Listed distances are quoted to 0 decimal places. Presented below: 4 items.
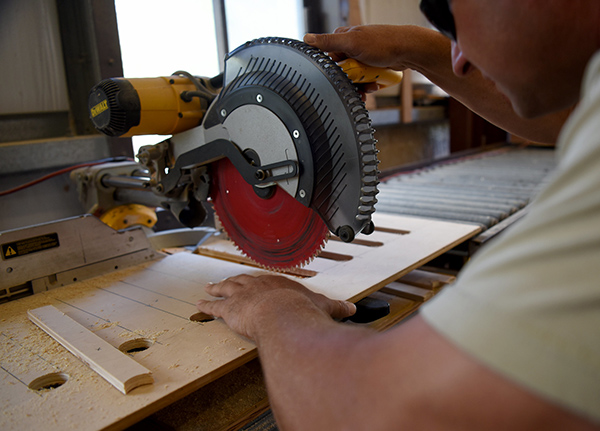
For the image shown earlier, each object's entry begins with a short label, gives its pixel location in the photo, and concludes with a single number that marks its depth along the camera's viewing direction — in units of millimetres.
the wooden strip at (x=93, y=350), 902
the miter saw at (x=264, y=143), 1120
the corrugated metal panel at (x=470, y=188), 2250
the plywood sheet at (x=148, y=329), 858
